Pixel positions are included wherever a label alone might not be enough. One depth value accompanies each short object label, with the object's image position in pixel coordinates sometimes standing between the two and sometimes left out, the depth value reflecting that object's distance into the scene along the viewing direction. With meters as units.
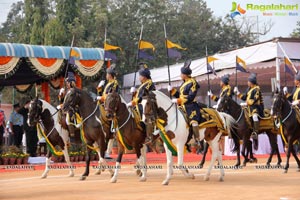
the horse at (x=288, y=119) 14.57
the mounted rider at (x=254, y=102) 16.56
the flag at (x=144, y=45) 15.34
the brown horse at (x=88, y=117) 13.52
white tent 20.30
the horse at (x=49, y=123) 14.86
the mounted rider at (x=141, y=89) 12.92
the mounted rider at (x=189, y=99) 12.45
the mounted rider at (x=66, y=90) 14.05
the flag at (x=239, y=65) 19.64
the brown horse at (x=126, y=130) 12.80
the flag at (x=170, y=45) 15.05
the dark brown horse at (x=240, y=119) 16.27
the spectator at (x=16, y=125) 20.83
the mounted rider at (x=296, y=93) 14.65
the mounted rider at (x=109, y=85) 13.66
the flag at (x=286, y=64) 18.07
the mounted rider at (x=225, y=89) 16.59
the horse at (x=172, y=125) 11.89
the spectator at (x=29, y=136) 20.00
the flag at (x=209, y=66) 19.34
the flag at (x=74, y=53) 18.88
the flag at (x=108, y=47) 16.61
